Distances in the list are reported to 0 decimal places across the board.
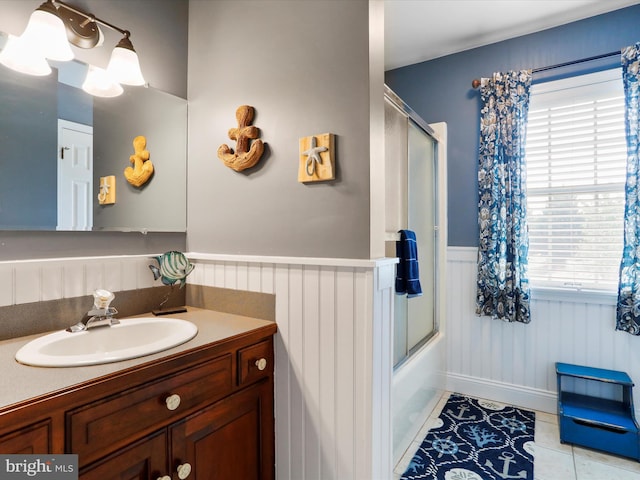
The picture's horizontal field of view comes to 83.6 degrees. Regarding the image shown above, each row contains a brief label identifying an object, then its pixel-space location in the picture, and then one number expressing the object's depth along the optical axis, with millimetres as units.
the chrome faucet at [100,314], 1264
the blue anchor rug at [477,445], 1747
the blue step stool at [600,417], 1880
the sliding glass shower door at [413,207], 1881
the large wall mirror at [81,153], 1231
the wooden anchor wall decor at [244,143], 1488
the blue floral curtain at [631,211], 2004
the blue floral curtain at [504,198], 2316
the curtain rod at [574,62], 2105
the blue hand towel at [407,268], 1874
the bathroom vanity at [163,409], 803
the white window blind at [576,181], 2172
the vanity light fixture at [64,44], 1200
